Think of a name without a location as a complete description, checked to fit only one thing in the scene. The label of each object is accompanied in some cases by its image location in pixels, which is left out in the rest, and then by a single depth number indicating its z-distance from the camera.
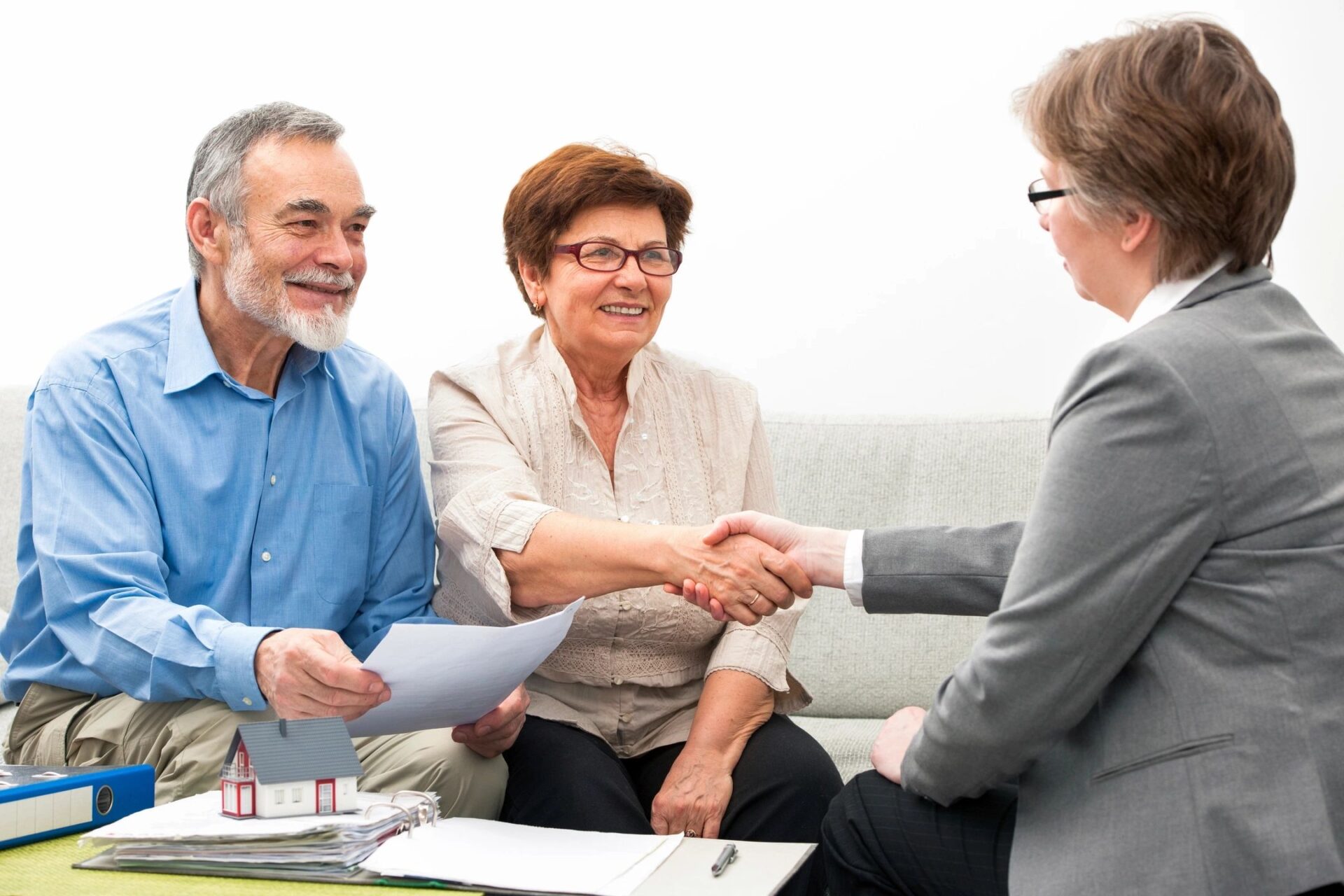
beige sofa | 2.45
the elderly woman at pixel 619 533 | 1.79
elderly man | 1.62
